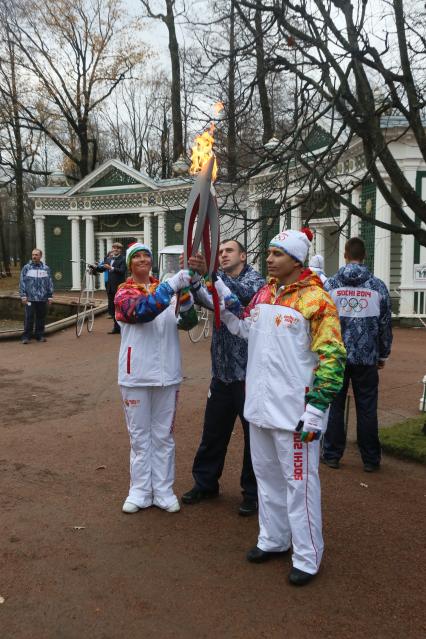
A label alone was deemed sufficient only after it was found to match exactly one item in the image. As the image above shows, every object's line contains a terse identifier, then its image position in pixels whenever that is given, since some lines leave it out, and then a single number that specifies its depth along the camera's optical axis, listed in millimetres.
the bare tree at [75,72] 29750
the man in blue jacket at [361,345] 5238
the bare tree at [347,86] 5320
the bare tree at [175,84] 24214
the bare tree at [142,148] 37469
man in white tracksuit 3186
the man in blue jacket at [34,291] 12953
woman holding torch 4211
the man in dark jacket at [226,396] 4238
